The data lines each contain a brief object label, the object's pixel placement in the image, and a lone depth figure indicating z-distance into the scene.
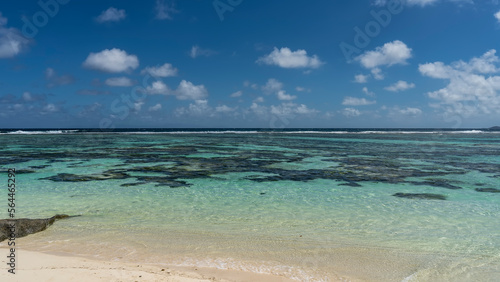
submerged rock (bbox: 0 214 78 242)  7.47
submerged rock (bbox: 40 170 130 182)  16.36
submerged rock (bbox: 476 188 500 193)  13.78
